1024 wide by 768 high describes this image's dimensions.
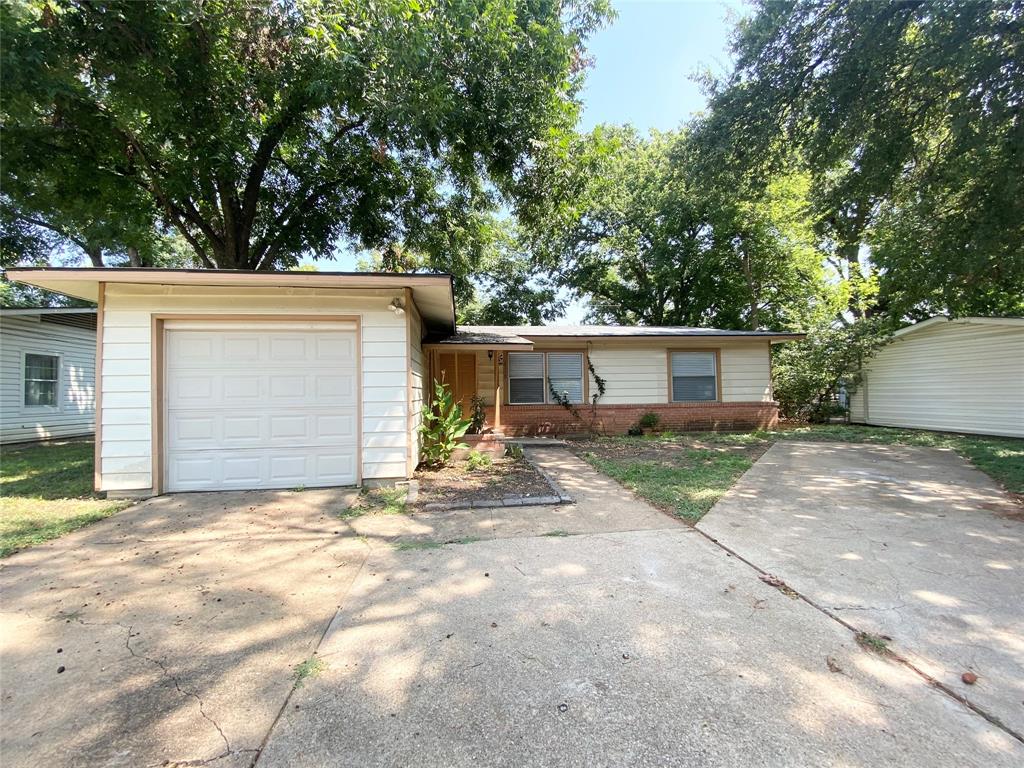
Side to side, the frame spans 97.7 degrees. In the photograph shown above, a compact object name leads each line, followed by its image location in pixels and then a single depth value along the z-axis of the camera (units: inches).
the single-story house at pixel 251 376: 217.8
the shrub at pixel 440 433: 286.0
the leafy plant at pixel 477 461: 284.9
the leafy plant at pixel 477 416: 389.1
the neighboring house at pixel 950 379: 405.7
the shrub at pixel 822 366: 536.7
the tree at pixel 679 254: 663.1
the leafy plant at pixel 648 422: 462.3
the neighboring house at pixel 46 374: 418.0
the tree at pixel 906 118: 247.3
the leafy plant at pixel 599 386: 462.0
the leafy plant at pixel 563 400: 458.0
